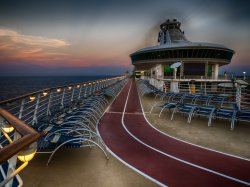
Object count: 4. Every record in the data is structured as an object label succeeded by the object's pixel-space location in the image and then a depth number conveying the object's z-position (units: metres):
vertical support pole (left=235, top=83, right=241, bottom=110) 9.01
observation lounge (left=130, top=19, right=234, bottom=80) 39.25
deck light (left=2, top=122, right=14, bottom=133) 2.72
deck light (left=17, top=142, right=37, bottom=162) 1.36
